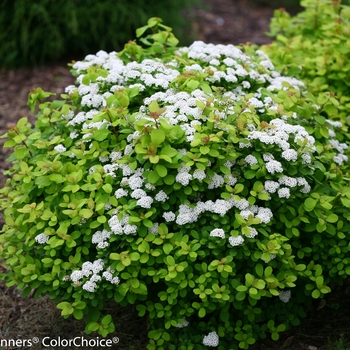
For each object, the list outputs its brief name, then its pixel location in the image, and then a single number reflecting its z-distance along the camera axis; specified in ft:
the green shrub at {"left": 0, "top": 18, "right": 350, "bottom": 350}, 7.88
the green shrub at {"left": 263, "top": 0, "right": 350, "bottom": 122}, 11.27
